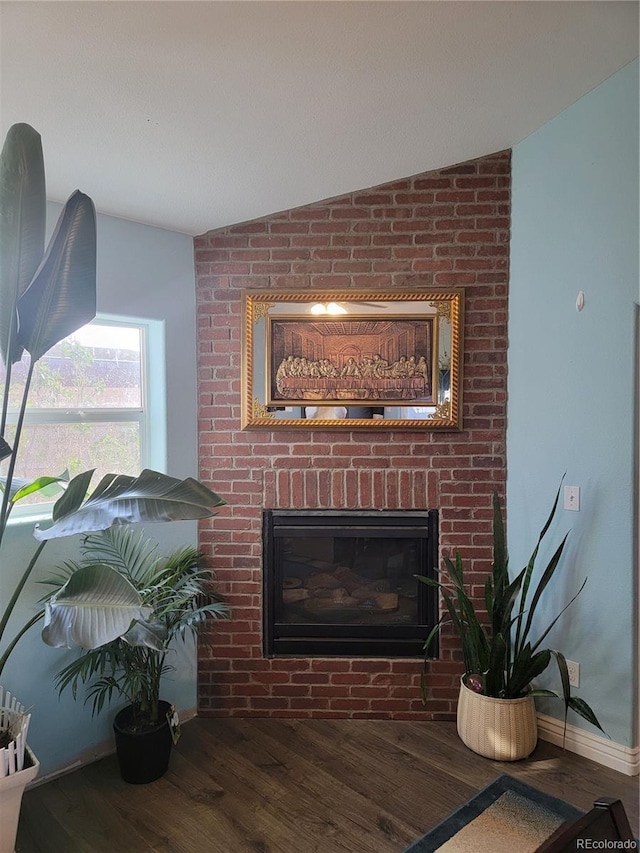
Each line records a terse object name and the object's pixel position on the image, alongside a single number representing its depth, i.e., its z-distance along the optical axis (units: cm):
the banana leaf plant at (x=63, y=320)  153
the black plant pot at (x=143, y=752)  221
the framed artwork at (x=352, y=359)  264
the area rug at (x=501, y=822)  189
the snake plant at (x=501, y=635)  230
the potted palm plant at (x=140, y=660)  220
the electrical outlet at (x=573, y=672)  238
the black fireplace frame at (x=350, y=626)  270
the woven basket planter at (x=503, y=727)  232
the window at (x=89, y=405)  238
